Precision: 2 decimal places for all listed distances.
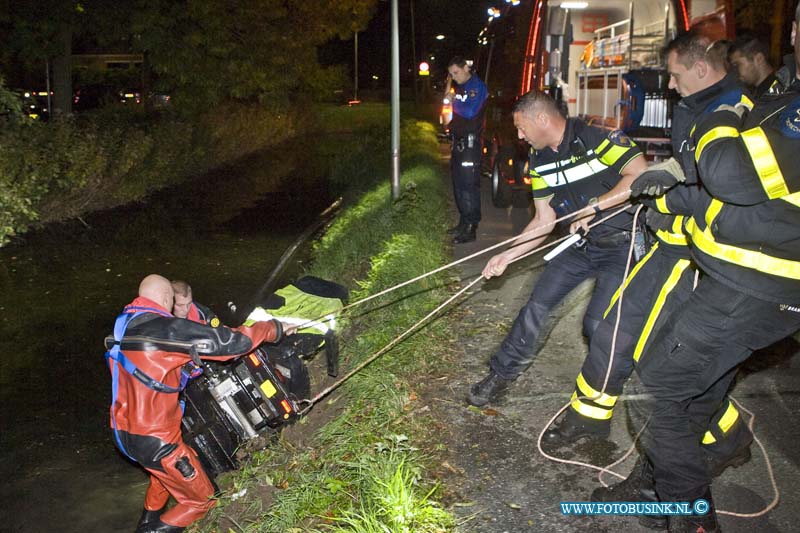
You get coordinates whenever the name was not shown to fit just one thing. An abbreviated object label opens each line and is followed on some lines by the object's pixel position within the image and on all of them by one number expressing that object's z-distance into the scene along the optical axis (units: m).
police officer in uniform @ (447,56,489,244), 8.51
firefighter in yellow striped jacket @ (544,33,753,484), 3.24
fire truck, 7.93
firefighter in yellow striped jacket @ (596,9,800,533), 2.55
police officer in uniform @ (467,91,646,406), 4.05
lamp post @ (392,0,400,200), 10.84
